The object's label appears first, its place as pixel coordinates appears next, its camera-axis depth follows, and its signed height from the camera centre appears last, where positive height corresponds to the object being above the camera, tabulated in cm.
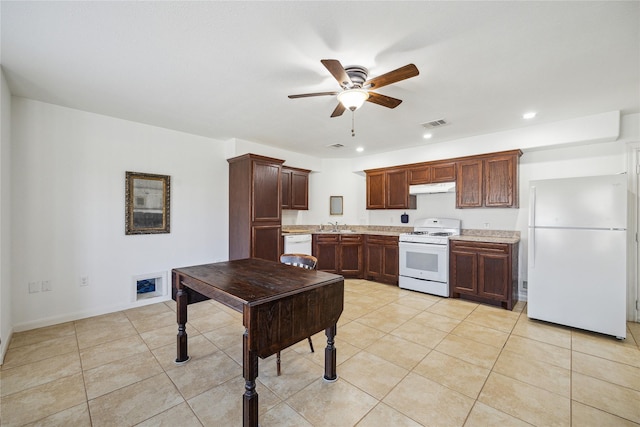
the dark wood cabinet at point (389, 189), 492 +42
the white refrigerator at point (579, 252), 272 -43
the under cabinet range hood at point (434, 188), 443 +40
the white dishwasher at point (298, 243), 482 -58
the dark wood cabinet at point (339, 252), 519 -78
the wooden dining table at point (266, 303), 153 -59
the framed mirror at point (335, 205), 601 +14
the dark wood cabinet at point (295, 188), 519 +46
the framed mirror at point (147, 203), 360 +11
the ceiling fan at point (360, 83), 186 +96
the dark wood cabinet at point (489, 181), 379 +45
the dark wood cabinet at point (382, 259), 475 -86
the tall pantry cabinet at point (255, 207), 422 +7
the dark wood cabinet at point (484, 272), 358 -84
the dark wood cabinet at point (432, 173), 437 +66
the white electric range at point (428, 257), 408 -71
